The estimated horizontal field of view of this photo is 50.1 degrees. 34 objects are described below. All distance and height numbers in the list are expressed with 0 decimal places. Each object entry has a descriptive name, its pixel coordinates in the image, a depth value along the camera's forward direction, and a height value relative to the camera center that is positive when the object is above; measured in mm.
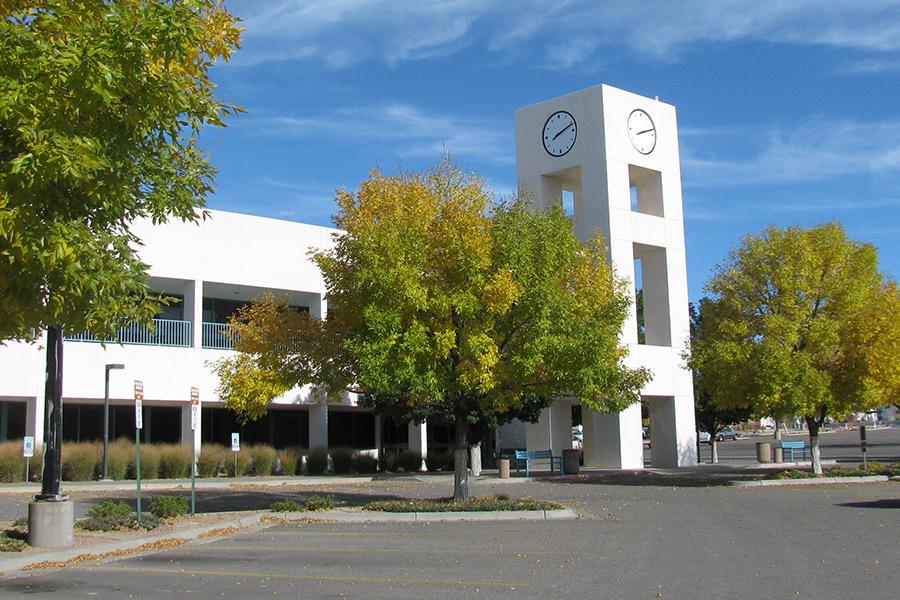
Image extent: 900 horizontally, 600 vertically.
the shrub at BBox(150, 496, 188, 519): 17812 -1456
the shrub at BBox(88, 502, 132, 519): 16825 -1418
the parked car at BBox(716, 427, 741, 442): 94938 -1905
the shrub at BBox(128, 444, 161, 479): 31891 -1147
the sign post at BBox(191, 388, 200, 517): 19016 +371
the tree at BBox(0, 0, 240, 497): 9008 +2994
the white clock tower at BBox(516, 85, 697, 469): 38344 +8227
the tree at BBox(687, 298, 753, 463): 46997 -6
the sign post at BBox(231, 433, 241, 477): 21984 -355
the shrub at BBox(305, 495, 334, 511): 20188 -1648
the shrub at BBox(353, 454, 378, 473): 39062 -1613
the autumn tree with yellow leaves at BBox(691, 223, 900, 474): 27688 +2521
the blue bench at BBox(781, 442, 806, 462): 39188 -1262
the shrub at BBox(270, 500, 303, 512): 19812 -1664
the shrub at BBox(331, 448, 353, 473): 37969 -1395
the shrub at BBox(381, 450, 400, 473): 40219 -1568
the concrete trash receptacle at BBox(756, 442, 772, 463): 41781 -1588
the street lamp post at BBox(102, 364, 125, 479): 30062 +99
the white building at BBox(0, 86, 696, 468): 34406 +5308
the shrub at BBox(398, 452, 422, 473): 40812 -1619
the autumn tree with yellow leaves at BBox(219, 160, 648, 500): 18844 +2270
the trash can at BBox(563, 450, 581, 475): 35438 -1492
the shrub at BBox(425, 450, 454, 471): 41781 -1670
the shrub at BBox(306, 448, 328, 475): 36938 -1411
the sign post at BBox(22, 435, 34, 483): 27562 -462
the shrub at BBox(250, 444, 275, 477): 34750 -1256
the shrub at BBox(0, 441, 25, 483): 29422 -986
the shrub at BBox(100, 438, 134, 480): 31547 -983
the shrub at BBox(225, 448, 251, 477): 34156 -1278
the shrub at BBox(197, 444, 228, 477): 33125 -1122
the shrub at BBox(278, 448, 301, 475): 35688 -1281
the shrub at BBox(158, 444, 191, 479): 32375 -1147
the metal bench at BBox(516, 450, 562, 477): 33812 -1316
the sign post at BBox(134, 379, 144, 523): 16625 +534
